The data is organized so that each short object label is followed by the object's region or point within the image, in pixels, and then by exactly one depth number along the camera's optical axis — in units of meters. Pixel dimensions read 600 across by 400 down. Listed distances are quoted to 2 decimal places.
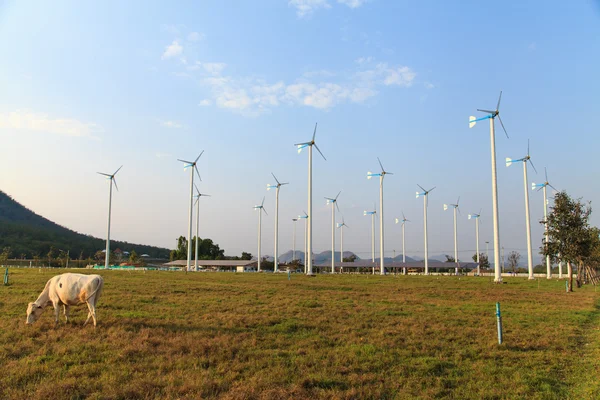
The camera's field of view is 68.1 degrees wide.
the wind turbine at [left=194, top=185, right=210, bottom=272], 125.47
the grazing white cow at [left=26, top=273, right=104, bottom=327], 18.17
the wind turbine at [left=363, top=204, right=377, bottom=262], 151.10
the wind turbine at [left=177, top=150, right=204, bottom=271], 102.12
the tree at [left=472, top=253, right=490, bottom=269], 188.55
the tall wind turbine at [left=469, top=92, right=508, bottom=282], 65.94
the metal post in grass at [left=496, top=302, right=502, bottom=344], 17.24
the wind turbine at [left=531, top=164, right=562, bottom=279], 49.87
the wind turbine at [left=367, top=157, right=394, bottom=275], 100.04
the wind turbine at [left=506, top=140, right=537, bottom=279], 85.60
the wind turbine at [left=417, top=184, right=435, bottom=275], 116.41
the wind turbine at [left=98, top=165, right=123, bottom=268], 100.01
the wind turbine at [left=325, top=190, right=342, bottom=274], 138.50
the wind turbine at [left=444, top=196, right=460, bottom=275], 132.55
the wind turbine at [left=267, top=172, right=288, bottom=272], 124.06
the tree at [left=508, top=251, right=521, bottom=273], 174.11
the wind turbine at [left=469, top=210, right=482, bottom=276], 150.62
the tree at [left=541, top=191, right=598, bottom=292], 46.88
